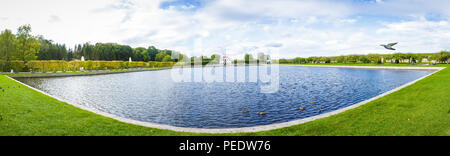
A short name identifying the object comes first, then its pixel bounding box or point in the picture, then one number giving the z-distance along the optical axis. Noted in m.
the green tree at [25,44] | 44.79
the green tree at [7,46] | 43.98
